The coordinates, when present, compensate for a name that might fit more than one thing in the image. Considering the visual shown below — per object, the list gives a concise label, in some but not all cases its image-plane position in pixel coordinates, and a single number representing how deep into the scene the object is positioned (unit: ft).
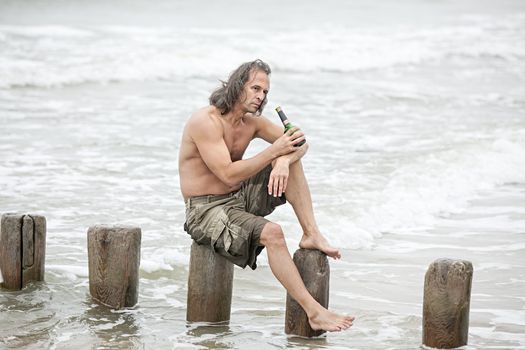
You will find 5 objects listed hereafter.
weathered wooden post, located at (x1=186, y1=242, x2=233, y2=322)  39.17
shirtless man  38.45
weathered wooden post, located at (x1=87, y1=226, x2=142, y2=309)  40.37
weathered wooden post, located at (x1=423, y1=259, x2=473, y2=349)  35.78
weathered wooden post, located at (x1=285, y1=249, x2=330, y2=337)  38.45
